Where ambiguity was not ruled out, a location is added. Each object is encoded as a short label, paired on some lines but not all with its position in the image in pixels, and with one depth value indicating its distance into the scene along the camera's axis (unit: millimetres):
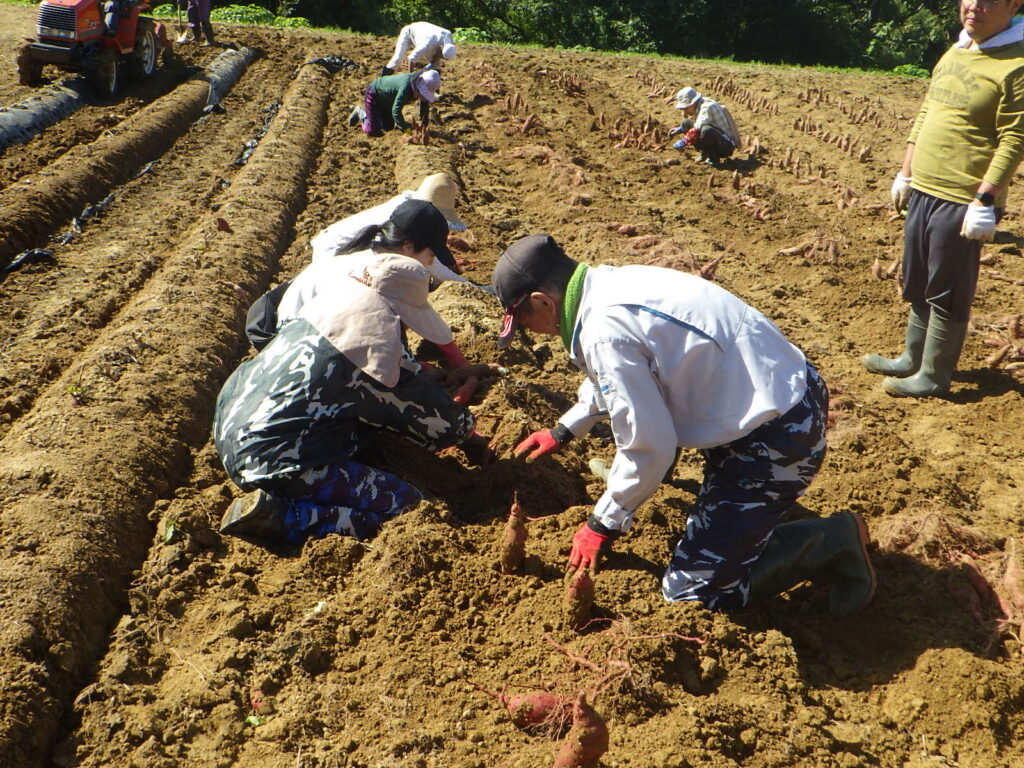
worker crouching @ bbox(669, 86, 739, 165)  9016
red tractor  10578
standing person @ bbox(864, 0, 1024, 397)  3889
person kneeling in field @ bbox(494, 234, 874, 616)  2545
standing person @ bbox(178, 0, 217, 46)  14805
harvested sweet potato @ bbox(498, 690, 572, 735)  2543
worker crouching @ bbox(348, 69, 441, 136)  9797
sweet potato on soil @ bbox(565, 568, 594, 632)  2797
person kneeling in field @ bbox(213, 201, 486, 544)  3301
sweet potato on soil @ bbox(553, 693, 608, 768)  2266
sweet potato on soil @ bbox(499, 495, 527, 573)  3066
